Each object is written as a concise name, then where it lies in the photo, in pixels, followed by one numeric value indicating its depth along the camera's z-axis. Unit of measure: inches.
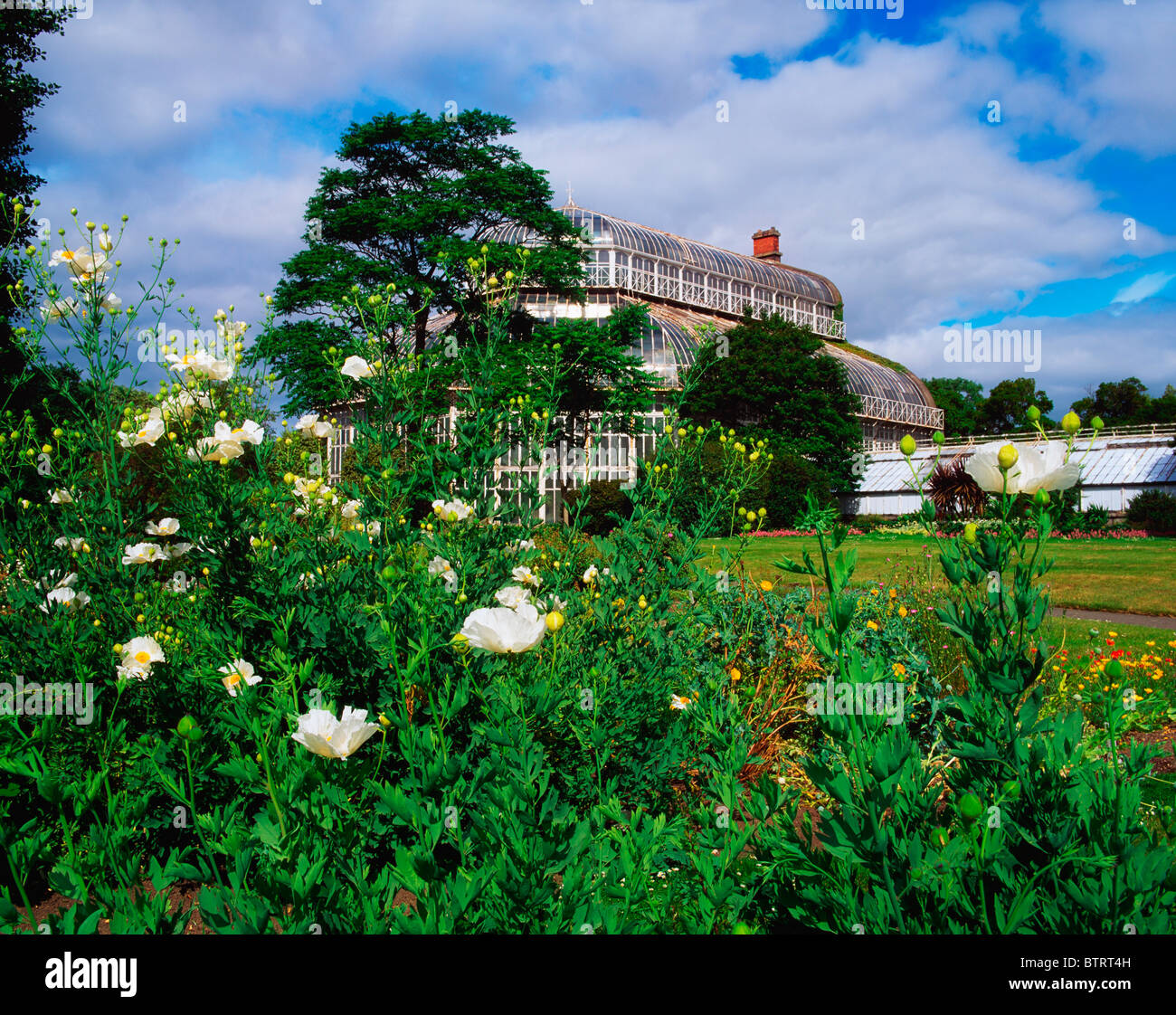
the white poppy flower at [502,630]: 64.5
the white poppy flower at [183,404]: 104.1
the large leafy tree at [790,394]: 1098.7
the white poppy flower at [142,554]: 116.5
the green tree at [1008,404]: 1731.1
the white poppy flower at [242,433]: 98.2
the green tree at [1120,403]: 1716.3
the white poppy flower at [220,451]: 95.2
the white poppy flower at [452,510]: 101.9
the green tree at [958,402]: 1955.0
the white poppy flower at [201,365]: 104.9
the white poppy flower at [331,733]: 57.7
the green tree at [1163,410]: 1573.6
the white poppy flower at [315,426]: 124.1
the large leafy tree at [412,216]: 711.7
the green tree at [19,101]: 503.8
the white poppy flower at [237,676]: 76.2
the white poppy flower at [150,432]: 102.6
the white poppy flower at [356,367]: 108.8
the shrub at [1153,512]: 797.2
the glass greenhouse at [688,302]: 1079.0
